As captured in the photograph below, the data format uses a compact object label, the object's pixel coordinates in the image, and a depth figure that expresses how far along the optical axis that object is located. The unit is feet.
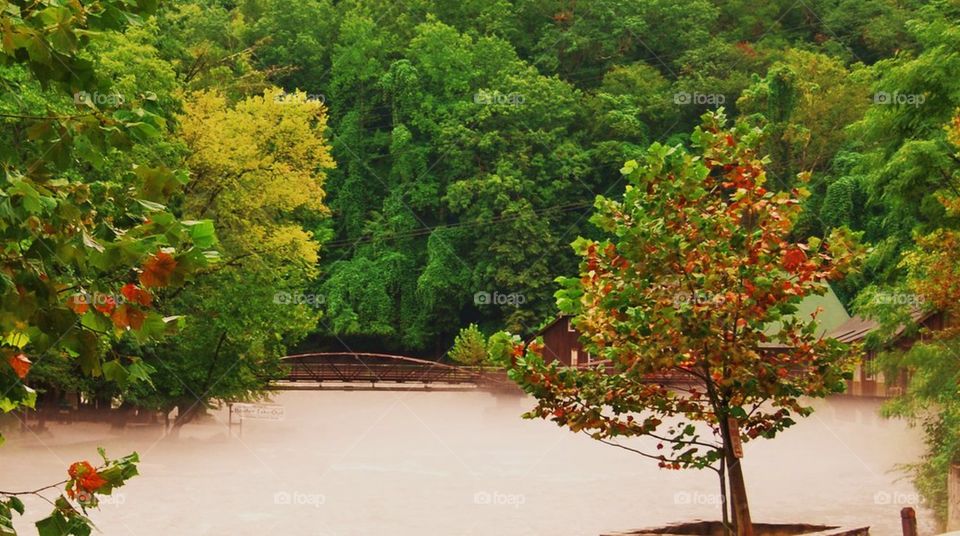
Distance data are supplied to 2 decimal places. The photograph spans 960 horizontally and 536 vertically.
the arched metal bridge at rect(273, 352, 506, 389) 187.52
